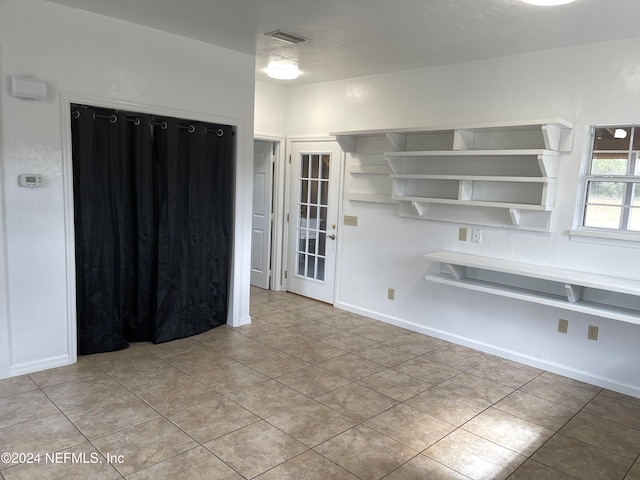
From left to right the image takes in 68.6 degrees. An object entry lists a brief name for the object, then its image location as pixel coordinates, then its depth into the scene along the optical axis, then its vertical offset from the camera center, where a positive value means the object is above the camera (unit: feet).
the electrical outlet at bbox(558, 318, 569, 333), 12.31 -3.42
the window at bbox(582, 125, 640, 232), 11.31 +0.39
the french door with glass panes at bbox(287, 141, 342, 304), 18.04 -1.39
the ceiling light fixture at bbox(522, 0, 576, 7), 8.85 +3.62
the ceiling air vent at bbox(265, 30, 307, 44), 11.89 +3.73
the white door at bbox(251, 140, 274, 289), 19.88 -1.32
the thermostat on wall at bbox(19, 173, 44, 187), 10.52 -0.21
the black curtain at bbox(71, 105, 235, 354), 11.80 -1.34
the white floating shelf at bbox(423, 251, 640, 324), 10.85 -2.40
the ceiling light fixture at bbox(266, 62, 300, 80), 15.33 +3.76
